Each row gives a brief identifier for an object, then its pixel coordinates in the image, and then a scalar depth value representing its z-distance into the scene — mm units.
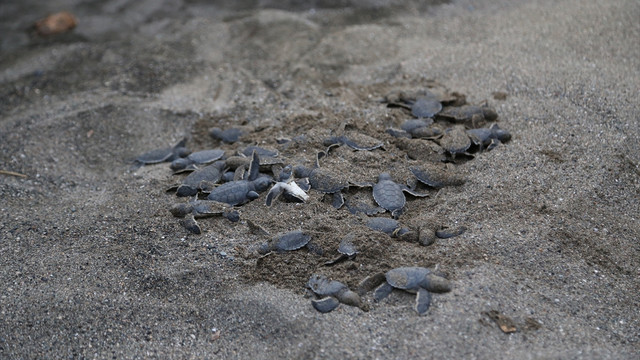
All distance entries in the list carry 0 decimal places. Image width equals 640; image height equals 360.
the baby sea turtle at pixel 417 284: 2336
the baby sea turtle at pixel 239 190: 3012
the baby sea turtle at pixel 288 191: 2965
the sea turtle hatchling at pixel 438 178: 3076
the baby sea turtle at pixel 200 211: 2908
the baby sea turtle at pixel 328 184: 2975
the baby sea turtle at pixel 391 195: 2885
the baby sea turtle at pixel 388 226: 2719
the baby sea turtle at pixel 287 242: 2668
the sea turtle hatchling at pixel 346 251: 2584
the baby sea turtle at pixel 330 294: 2381
